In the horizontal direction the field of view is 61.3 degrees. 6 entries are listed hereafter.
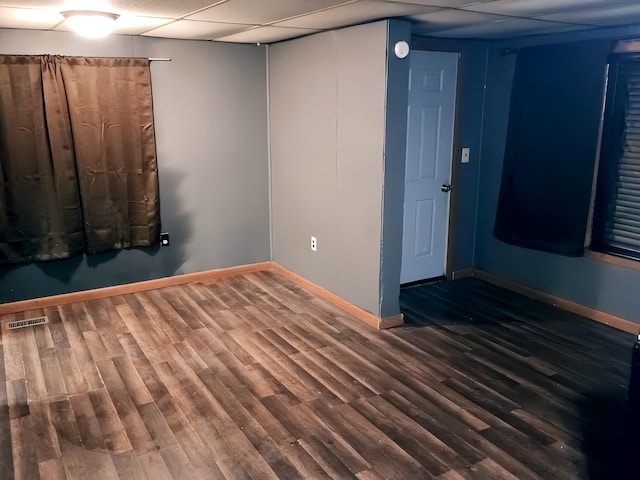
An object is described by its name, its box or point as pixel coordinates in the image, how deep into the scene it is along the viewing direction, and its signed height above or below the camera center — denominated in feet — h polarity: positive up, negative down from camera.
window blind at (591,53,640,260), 12.51 -0.98
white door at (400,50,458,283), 14.85 -1.05
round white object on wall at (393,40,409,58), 11.76 +1.61
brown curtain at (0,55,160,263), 13.38 -0.85
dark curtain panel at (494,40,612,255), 13.26 -0.50
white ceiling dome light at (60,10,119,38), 10.44 +1.98
